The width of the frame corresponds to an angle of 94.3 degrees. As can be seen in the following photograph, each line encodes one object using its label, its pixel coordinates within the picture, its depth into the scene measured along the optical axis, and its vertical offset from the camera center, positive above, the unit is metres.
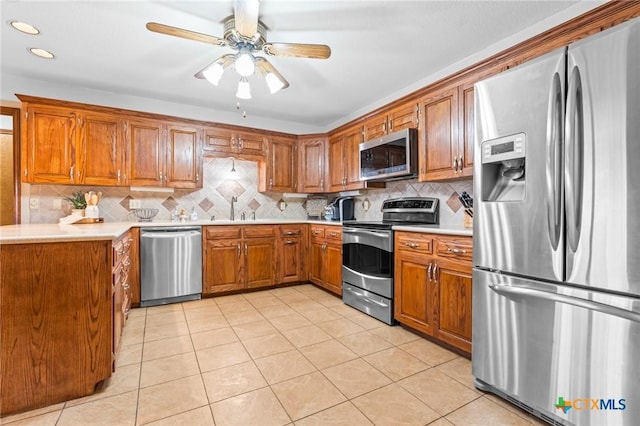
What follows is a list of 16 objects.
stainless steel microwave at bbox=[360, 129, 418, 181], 2.95 +0.57
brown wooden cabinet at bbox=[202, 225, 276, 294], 3.58 -0.60
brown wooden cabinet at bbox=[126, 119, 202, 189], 3.47 +0.68
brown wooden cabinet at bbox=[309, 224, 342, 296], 3.56 -0.60
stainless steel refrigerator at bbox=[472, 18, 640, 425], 1.21 -0.11
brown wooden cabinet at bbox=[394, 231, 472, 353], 2.12 -0.60
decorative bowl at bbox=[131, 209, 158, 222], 3.68 -0.06
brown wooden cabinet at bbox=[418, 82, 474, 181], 2.46 +0.67
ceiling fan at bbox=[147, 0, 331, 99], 1.74 +1.11
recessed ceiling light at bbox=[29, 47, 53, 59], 2.54 +1.37
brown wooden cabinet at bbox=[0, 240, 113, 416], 1.53 -0.61
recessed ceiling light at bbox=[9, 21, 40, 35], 2.19 +1.37
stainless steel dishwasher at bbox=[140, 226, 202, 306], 3.22 -0.62
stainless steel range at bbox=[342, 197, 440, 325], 2.79 -0.47
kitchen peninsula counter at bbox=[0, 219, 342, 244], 1.53 -0.14
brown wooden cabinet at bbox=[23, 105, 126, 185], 3.03 +0.67
